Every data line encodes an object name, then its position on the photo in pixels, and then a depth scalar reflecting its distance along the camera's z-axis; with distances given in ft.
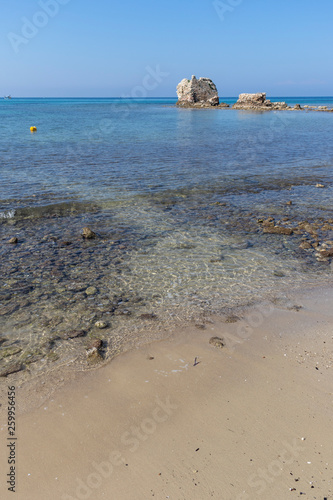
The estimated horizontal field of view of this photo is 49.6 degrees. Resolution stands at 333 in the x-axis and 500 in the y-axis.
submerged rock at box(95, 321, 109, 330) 21.95
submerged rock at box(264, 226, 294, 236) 37.58
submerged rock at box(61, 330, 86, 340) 20.98
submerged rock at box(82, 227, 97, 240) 35.55
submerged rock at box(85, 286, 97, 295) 25.76
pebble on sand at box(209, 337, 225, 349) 20.22
